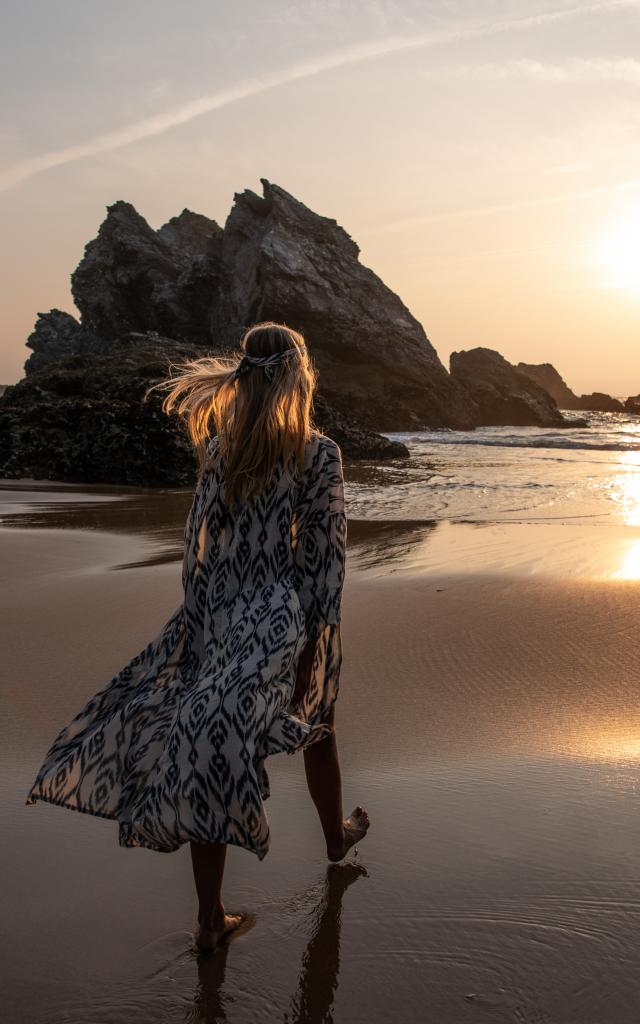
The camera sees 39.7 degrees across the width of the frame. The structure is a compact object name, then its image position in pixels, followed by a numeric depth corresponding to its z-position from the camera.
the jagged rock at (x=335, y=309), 56.53
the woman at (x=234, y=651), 2.23
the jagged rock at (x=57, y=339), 65.12
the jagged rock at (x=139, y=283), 61.62
